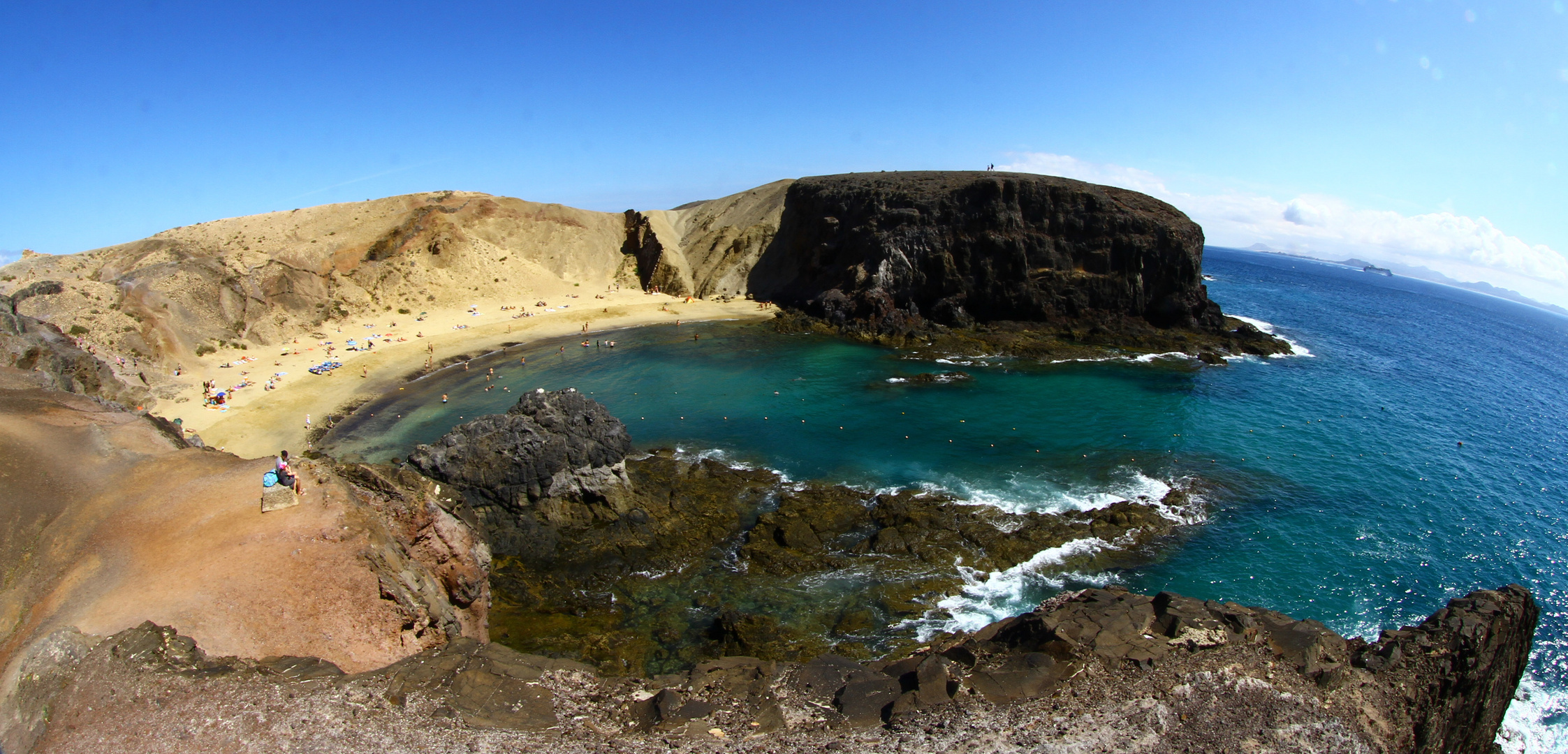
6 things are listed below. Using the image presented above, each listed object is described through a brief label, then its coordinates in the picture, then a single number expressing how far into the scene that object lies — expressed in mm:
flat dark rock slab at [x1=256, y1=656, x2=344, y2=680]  11945
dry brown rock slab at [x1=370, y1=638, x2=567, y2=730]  11711
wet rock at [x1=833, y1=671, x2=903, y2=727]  12203
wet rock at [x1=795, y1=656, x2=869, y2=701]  13055
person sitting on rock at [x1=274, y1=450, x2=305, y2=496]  16047
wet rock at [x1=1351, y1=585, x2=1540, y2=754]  13422
